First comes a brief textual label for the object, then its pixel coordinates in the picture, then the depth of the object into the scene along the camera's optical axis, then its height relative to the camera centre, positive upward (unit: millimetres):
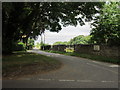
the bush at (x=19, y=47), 25483 -700
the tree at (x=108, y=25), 11148 +2213
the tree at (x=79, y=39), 61881 +3114
